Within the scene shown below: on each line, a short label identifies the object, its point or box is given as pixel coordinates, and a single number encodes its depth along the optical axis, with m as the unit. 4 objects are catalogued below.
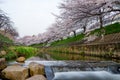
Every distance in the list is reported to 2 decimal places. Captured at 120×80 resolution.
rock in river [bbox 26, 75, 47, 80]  3.38
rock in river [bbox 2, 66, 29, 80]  3.77
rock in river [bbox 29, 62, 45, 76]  4.04
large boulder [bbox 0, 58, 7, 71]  4.43
